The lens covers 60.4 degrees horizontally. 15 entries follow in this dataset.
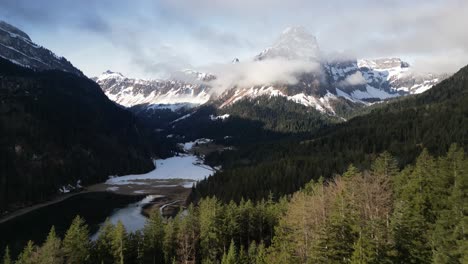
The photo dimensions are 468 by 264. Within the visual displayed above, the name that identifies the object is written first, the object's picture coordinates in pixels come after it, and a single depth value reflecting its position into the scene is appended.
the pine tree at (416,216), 39.12
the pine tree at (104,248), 62.53
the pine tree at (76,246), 57.66
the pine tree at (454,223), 33.72
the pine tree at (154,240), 68.44
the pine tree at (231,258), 58.36
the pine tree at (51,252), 52.83
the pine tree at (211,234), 72.50
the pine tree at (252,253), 67.14
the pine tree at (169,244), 69.44
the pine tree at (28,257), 54.09
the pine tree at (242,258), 64.56
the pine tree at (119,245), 62.41
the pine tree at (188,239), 69.62
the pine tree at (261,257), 59.69
